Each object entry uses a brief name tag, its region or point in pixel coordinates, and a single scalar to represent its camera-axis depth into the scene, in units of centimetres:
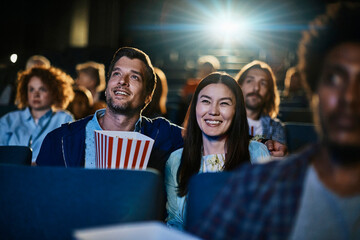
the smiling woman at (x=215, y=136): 202
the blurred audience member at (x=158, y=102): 294
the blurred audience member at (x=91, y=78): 500
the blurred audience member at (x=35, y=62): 464
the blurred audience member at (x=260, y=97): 316
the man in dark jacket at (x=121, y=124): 209
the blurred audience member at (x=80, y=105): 403
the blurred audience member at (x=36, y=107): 317
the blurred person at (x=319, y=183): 93
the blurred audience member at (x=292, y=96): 463
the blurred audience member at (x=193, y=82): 496
